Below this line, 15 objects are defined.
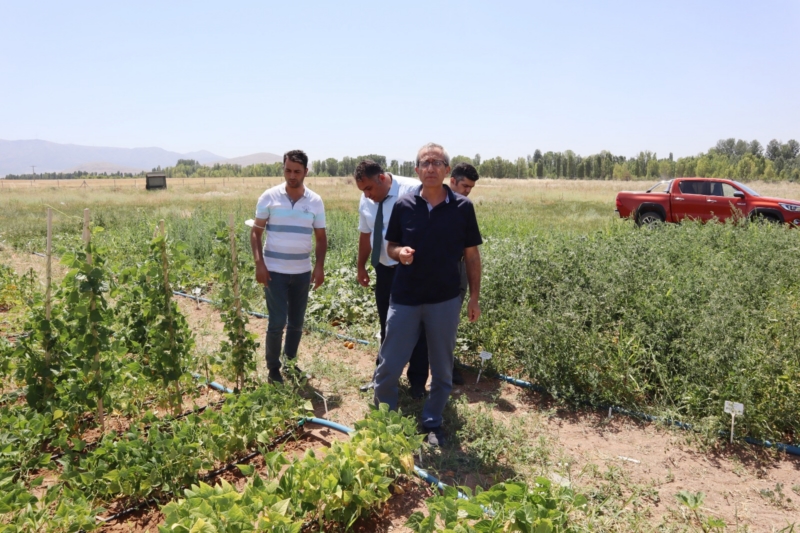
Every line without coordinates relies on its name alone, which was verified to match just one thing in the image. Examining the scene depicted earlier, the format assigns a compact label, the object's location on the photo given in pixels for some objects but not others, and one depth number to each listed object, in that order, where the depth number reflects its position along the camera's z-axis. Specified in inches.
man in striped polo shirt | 144.8
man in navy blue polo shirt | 117.1
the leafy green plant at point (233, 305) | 142.9
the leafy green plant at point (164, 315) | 128.4
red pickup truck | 457.1
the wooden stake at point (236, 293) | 144.3
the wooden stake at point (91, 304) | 117.0
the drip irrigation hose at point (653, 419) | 123.6
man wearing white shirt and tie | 142.9
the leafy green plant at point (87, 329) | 117.7
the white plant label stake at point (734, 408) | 120.8
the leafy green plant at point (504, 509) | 73.5
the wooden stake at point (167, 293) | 130.0
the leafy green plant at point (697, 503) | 84.5
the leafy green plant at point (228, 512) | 71.5
